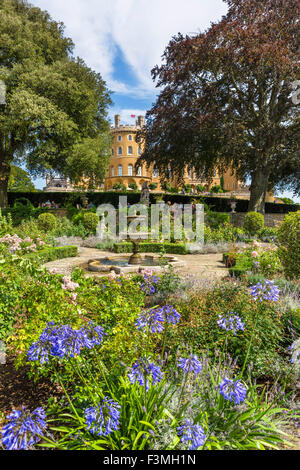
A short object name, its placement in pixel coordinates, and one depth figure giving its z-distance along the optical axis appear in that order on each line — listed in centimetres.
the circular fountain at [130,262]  821
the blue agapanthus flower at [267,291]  223
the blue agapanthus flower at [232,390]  170
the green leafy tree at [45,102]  1681
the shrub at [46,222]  1509
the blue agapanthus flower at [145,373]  175
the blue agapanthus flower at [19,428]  132
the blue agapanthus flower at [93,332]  211
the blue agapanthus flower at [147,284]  299
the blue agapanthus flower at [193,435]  150
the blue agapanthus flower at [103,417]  156
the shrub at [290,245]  580
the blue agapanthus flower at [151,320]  201
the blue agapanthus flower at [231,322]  216
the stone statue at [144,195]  1938
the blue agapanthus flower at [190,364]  186
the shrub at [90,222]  1605
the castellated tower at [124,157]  5262
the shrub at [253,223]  1580
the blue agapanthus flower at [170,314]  212
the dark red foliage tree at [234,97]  1480
